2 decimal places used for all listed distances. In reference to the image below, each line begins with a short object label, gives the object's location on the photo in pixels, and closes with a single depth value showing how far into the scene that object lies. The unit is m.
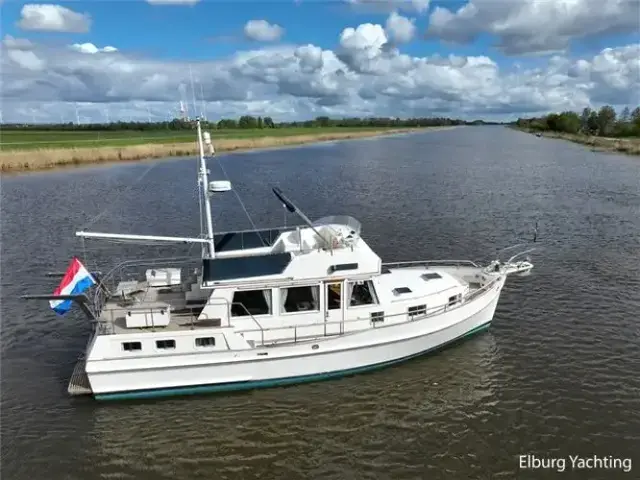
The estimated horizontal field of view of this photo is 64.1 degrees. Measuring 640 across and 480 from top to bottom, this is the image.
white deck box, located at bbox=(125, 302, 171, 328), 13.12
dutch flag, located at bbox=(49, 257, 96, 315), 12.72
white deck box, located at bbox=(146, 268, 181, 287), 15.42
